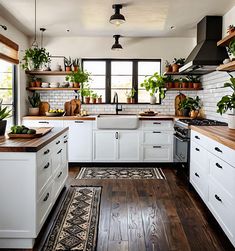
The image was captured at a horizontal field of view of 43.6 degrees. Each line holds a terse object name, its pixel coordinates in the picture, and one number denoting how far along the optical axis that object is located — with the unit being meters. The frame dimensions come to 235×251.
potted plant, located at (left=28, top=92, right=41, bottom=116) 5.60
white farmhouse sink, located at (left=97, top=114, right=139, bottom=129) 5.11
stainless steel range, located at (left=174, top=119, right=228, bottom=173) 4.09
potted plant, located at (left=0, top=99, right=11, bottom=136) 2.96
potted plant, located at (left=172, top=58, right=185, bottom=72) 5.53
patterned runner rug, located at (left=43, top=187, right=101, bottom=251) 2.43
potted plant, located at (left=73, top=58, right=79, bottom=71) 5.60
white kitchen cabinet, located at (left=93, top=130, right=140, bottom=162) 5.22
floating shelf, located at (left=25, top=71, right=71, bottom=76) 5.53
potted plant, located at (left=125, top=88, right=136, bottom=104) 5.85
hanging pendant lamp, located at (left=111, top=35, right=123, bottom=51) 5.23
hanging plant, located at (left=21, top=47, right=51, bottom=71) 4.50
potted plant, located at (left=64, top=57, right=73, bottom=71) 5.57
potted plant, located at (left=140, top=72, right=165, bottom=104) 5.58
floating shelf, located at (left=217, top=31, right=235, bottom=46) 3.45
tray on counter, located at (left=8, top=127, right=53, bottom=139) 2.80
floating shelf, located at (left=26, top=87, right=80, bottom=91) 5.58
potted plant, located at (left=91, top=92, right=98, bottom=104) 5.82
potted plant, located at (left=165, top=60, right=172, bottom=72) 5.59
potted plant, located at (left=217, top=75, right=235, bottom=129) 3.44
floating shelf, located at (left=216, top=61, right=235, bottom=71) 3.30
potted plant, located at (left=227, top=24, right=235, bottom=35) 3.44
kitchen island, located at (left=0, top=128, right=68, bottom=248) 2.29
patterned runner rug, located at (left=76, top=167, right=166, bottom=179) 4.63
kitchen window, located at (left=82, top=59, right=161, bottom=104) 5.88
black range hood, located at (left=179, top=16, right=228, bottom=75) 4.27
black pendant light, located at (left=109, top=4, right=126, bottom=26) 3.68
